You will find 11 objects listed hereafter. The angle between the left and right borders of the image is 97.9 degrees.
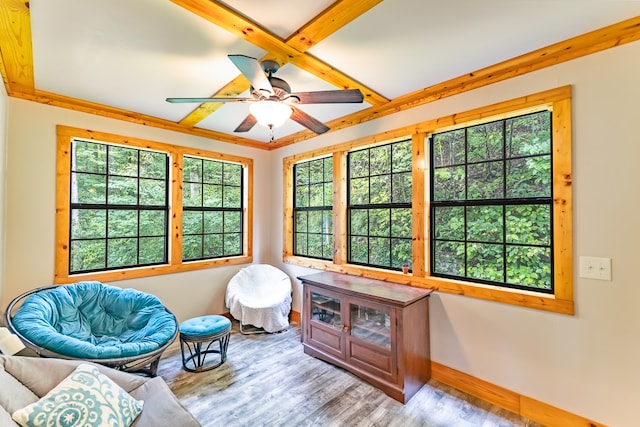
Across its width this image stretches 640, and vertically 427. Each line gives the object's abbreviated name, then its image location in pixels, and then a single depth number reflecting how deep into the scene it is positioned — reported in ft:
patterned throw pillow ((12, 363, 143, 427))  3.91
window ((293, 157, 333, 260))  12.69
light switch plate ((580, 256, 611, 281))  6.12
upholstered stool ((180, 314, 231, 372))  8.77
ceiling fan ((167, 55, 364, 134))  6.36
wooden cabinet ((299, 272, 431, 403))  7.74
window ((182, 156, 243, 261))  12.61
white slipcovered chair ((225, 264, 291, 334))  11.65
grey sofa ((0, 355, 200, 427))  4.09
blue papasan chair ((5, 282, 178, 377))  6.25
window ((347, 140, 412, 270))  9.94
